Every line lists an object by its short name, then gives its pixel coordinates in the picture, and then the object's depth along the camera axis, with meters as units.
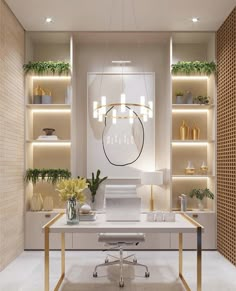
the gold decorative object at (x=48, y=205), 5.72
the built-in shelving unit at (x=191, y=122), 5.96
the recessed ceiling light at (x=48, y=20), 5.20
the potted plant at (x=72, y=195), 3.77
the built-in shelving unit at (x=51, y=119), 6.01
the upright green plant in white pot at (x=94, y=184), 5.84
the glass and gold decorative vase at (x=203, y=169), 5.80
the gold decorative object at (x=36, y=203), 5.70
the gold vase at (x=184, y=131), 5.81
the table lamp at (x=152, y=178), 5.61
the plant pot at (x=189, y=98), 5.79
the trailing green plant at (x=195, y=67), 5.68
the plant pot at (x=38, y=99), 5.80
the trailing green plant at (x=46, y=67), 5.68
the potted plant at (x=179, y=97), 5.82
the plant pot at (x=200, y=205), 5.77
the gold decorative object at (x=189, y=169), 5.78
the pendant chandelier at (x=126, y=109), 5.97
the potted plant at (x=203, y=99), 5.75
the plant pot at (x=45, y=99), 5.78
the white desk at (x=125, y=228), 3.55
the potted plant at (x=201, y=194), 5.64
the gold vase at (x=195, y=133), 5.82
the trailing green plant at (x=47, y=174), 5.61
